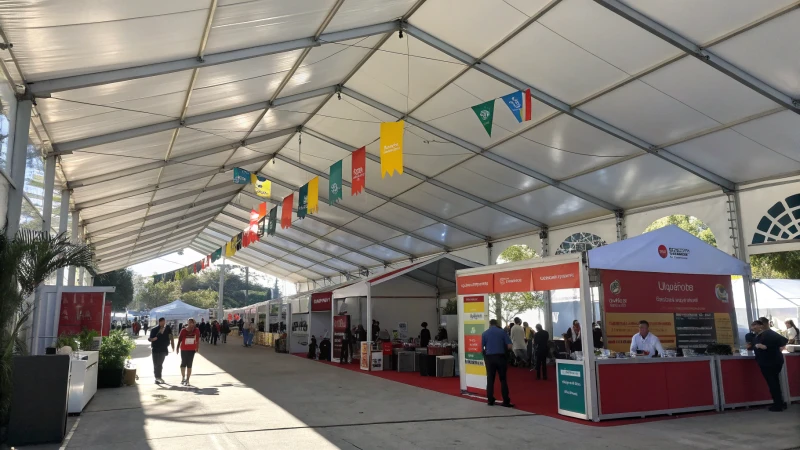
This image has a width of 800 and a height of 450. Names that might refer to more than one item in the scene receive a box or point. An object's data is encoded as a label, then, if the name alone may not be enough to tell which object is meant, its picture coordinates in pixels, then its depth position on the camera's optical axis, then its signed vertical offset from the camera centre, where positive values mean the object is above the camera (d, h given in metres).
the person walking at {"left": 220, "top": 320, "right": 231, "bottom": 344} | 28.31 -0.66
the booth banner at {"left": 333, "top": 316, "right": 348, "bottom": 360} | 16.81 -0.45
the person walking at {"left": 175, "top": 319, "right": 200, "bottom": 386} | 10.62 -0.52
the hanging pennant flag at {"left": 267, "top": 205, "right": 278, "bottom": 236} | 17.70 +3.14
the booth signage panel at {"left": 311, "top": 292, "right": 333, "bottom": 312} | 18.06 +0.52
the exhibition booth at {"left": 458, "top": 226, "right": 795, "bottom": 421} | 7.00 -0.14
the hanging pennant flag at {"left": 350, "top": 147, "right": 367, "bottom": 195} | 11.22 +3.04
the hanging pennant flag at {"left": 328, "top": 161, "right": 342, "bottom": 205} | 12.44 +3.12
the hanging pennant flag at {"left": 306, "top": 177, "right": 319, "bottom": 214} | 13.70 +3.05
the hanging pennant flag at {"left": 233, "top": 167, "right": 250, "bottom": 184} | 14.66 +3.87
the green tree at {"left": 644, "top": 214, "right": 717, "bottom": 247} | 23.63 +4.06
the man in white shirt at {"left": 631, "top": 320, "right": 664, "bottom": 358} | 7.64 -0.43
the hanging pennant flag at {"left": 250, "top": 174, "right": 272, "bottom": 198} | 14.50 +3.55
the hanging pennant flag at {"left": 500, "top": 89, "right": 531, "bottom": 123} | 8.51 +3.39
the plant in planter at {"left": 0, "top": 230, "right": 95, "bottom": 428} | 5.24 +0.47
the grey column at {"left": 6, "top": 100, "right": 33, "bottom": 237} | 7.03 +2.13
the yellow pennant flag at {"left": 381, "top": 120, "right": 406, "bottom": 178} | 9.18 +2.92
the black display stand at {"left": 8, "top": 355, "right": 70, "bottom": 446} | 5.38 -0.82
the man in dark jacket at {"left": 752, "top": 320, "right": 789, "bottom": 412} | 7.39 -0.65
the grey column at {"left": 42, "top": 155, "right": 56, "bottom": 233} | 9.41 +2.34
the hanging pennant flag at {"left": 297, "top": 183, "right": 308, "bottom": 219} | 14.55 +3.12
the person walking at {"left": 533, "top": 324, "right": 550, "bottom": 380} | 11.95 -0.82
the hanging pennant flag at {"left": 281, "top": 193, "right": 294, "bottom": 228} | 16.00 +3.14
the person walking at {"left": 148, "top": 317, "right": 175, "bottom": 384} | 10.64 -0.49
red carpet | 7.96 -1.42
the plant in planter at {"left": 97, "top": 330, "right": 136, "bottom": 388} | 10.05 -0.76
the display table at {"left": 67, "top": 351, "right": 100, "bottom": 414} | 7.00 -0.88
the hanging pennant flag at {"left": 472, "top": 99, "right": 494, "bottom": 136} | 8.62 +3.23
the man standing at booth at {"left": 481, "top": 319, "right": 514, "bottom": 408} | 7.92 -0.55
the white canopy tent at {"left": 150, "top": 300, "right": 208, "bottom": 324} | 30.83 +0.41
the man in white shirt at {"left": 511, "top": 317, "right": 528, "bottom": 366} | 13.52 -0.63
